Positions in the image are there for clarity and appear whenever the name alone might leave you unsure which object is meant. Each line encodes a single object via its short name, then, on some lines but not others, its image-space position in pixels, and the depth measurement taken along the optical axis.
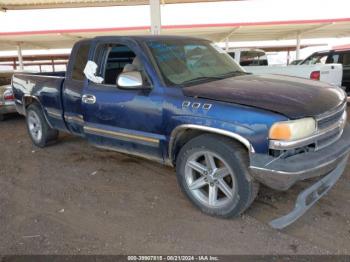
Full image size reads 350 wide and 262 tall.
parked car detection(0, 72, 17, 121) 9.03
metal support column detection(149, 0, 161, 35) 8.79
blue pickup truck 3.19
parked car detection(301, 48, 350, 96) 11.34
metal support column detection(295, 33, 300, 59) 18.72
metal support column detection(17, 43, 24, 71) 18.05
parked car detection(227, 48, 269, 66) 13.56
